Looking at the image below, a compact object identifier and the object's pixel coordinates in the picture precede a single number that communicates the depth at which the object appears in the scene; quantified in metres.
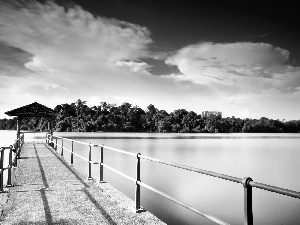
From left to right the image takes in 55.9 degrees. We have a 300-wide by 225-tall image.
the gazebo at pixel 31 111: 20.27
